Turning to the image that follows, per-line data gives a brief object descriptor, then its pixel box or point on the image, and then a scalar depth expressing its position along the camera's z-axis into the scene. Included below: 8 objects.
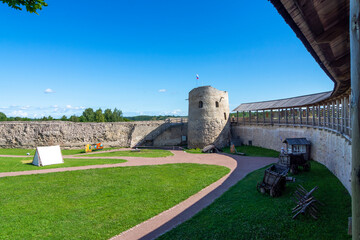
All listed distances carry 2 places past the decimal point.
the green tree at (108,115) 62.04
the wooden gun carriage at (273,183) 8.77
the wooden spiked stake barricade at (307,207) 6.59
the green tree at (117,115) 63.06
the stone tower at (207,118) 26.89
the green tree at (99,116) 54.89
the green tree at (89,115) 60.28
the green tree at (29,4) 3.99
